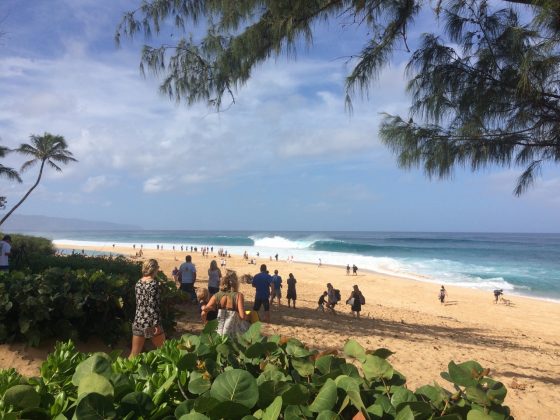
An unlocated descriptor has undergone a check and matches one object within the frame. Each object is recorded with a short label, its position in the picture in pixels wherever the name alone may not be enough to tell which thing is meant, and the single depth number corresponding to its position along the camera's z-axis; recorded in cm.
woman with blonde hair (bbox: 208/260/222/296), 1011
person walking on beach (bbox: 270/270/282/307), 1219
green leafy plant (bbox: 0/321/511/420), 113
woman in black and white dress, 492
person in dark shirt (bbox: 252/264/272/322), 960
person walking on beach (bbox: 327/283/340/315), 1237
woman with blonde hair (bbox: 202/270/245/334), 500
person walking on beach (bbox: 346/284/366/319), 1173
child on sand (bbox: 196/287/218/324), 560
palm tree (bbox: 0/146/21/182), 2738
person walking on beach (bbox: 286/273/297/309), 1264
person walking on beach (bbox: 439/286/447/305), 2209
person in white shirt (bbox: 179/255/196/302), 1023
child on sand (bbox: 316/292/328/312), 1247
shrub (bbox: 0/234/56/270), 1140
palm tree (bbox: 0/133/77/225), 3131
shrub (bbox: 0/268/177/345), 525
